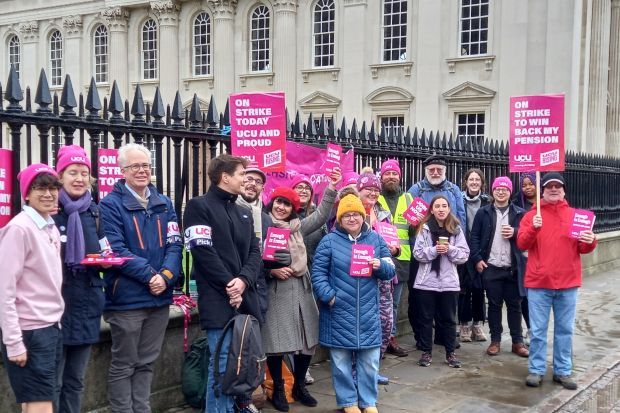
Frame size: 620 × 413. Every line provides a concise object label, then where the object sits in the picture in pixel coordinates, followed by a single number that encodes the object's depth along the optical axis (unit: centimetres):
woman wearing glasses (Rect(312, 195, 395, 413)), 575
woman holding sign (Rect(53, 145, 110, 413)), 433
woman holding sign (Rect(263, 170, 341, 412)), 578
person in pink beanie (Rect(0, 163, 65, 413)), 383
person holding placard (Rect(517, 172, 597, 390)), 667
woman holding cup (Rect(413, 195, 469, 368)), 728
